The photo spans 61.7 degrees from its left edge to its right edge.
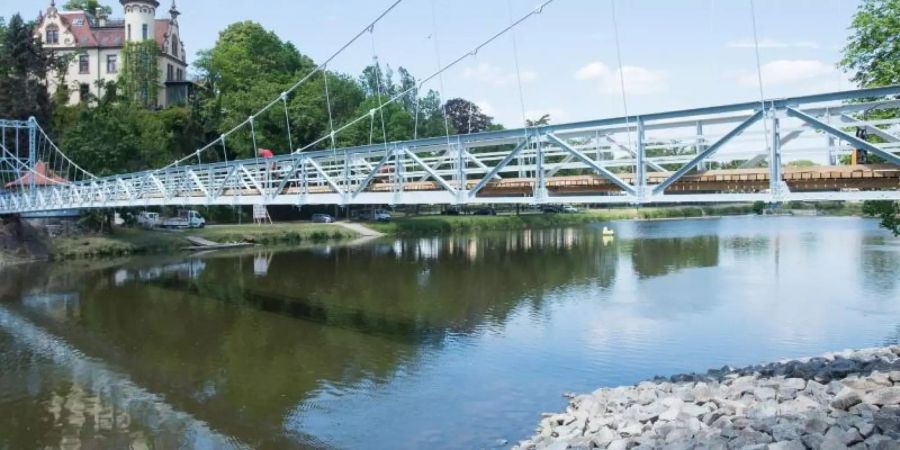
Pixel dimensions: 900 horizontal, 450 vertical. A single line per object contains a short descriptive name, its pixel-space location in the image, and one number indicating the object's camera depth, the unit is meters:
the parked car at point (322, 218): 56.72
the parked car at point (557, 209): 74.07
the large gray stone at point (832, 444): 8.46
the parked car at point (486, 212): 70.00
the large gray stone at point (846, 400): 10.04
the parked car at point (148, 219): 46.91
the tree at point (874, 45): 19.50
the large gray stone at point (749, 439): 9.08
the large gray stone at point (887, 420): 8.73
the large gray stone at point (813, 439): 8.71
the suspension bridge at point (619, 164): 11.50
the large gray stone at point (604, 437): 10.09
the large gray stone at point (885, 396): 9.78
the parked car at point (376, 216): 60.42
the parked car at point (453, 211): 67.81
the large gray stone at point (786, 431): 9.04
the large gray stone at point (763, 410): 10.13
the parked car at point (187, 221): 47.22
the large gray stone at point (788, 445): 8.59
